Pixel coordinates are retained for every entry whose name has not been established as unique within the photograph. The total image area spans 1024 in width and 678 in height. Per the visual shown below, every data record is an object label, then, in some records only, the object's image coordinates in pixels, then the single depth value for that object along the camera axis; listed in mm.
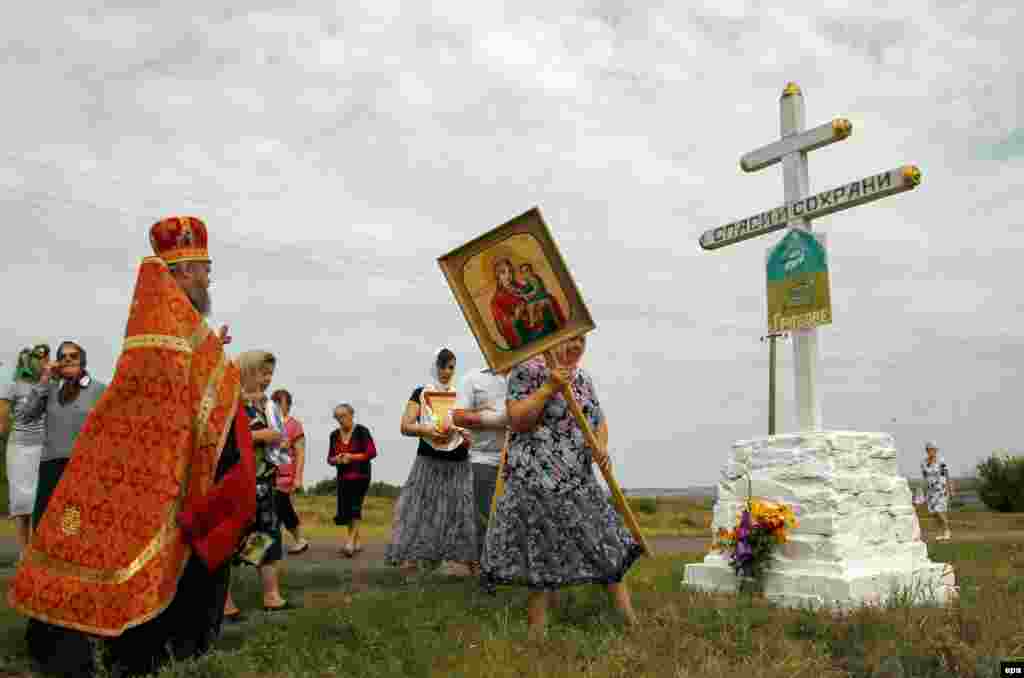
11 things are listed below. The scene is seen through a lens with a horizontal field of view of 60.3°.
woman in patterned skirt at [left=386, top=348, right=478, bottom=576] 8195
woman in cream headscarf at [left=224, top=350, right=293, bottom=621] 5895
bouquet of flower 6985
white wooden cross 7359
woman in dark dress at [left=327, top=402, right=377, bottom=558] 10266
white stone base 6629
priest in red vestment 4125
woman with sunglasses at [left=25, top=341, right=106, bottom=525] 6660
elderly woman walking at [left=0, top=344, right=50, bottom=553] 7512
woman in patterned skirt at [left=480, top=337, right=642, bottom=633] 5219
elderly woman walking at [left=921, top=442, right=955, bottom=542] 16172
